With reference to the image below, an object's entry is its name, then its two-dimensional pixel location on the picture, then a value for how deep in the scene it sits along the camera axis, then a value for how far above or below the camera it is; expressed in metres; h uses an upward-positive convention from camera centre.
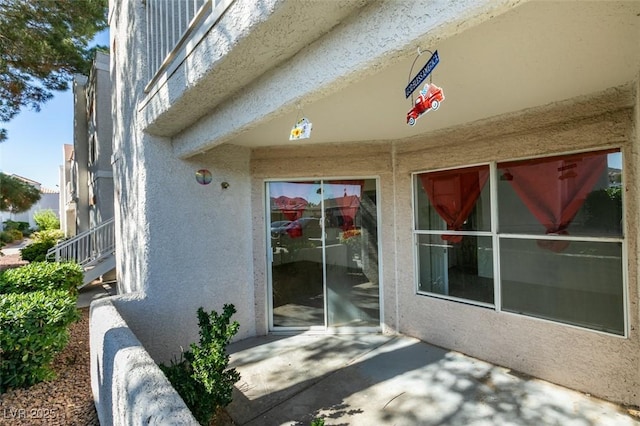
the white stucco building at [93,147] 10.93 +2.79
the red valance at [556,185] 3.75 +0.23
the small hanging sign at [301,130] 2.76 +0.69
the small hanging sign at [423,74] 1.94 +0.85
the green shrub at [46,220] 25.89 -0.03
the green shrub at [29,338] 3.23 -1.18
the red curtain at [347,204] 5.79 +0.12
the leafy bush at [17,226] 27.81 -0.42
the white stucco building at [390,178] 2.30 +0.46
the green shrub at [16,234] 24.15 -1.01
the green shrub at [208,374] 2.99 -1.53
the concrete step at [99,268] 8.75 -1.35
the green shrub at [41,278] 4.69 -0.88
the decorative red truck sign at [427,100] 2.04 +0.68
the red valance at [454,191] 4.71 +0.24
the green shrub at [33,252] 10.57 -1.02
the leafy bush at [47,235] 16.91 -0.83
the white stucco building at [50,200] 40.16 +2.45
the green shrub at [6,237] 22.21 -1.07
